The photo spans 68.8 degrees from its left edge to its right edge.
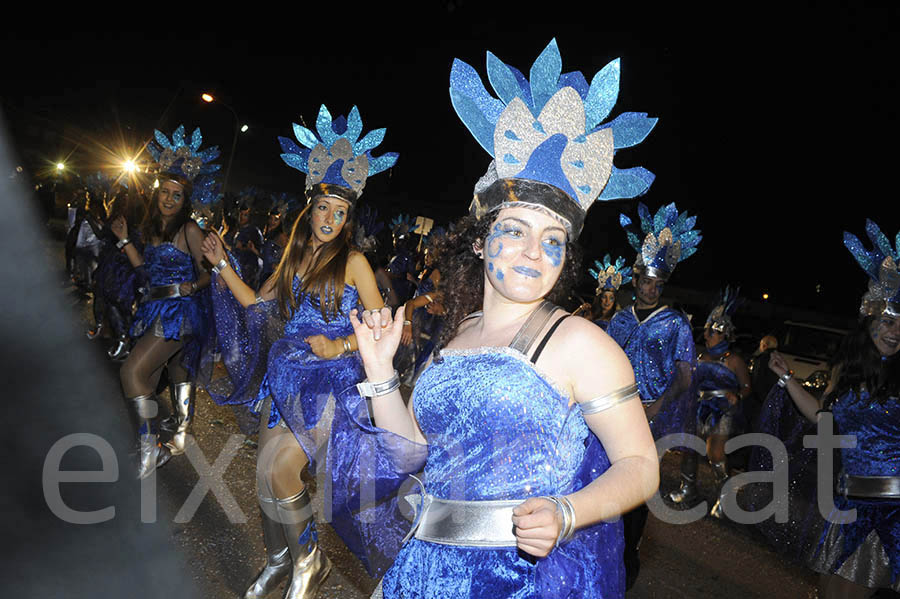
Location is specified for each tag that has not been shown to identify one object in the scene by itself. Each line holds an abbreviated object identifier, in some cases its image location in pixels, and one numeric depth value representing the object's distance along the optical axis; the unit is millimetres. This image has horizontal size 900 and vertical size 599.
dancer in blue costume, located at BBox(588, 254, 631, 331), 8781
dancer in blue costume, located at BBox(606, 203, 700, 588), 5207
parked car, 10734
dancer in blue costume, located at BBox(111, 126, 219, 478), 4988
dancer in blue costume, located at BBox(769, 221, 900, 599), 3512
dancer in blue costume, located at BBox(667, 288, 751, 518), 7059
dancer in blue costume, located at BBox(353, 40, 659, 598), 1740
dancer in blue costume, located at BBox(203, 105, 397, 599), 3336
